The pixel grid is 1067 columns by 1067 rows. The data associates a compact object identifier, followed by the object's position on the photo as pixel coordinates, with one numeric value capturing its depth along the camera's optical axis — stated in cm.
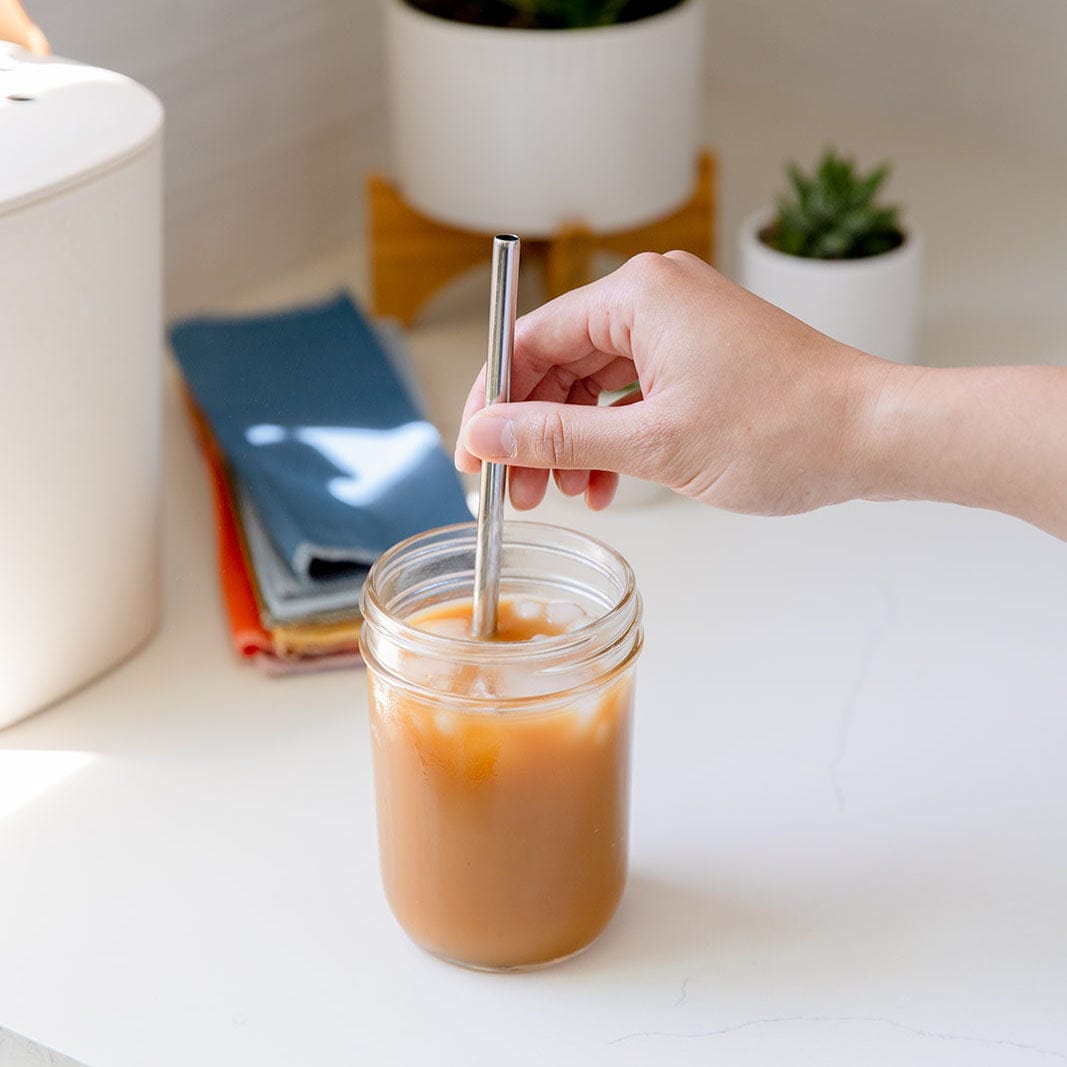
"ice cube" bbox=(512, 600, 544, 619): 81
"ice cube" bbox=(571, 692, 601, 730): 78
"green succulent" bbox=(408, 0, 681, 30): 122
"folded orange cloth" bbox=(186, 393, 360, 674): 99
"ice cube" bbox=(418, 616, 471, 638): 80
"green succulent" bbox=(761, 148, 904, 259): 117
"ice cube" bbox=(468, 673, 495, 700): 77
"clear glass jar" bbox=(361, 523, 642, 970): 78
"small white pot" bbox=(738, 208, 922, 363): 116
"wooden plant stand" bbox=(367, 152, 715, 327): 127
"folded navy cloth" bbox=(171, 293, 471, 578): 103
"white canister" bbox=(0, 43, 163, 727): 89
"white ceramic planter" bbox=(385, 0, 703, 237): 119
